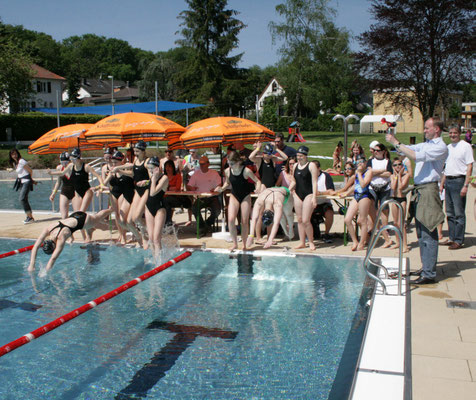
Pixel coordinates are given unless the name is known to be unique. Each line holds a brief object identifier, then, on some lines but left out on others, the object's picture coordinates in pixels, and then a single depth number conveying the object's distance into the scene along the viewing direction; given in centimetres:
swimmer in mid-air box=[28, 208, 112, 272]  744
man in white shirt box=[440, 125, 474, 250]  793
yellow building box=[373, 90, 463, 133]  6022
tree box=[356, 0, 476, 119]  2388
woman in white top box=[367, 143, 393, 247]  843
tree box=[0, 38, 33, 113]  4069
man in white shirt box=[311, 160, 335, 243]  927
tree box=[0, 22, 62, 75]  9771
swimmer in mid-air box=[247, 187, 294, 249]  888
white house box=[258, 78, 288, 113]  8095
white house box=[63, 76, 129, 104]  10088
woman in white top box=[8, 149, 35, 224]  1188
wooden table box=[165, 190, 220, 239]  951
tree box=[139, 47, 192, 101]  6612
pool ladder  580
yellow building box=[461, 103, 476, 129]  8098
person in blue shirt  607
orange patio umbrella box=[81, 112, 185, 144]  995
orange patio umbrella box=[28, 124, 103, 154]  1117
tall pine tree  4712
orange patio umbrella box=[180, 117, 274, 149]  934
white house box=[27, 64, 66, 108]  7455
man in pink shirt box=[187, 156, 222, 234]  1022
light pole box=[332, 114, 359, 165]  1495
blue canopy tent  2338
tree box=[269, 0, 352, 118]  4419
